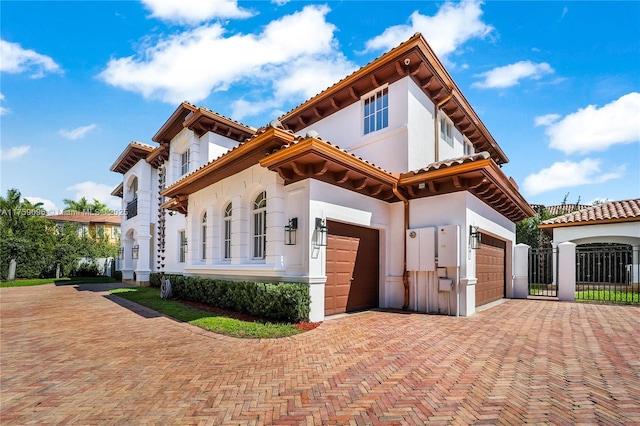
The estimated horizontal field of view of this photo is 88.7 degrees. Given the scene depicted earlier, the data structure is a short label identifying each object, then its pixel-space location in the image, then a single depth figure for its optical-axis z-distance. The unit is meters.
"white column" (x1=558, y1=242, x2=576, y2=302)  12.46
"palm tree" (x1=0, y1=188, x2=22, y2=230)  25.02
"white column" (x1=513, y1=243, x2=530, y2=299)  13.95
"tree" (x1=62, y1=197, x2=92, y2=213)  47.22
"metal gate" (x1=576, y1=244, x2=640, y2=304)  12.93
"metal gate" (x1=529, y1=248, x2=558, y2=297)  14.68
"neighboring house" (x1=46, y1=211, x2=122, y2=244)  42.09
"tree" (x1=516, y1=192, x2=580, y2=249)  21.45
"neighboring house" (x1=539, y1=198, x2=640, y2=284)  16.00
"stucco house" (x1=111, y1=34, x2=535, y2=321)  8.17
